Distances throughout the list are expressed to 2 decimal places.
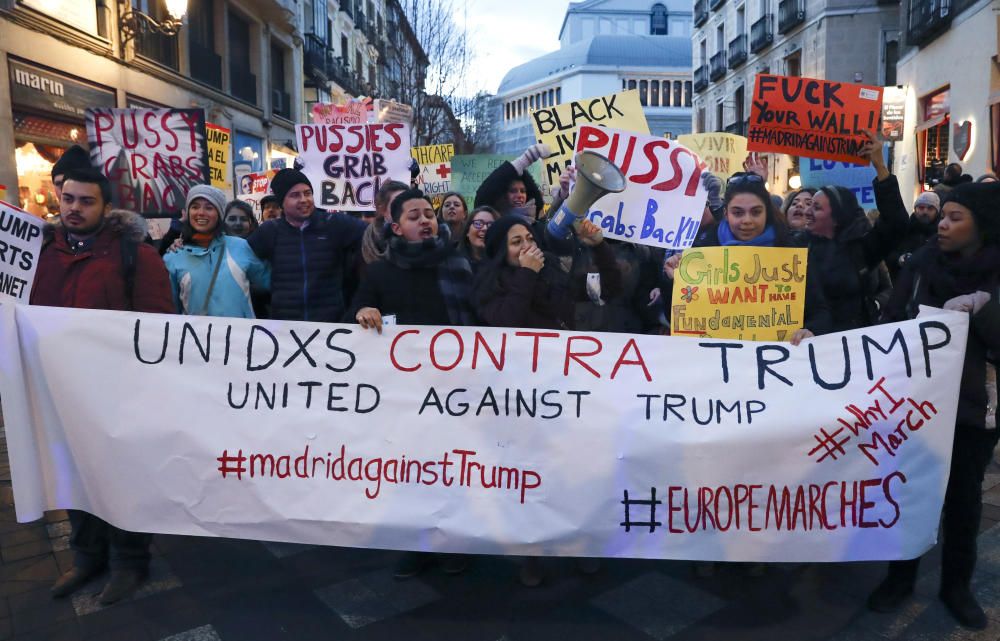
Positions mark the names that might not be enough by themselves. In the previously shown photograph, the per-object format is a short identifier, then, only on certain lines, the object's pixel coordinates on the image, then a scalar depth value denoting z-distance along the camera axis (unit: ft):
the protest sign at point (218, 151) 24.90
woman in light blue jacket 13.08
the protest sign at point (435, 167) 31.60
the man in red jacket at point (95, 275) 10.61
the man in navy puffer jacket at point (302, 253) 13.83
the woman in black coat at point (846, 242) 12.28
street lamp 41.81
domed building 278.87
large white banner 9.37
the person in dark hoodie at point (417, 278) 11.66
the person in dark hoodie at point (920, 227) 19.71
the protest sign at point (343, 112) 30.58
